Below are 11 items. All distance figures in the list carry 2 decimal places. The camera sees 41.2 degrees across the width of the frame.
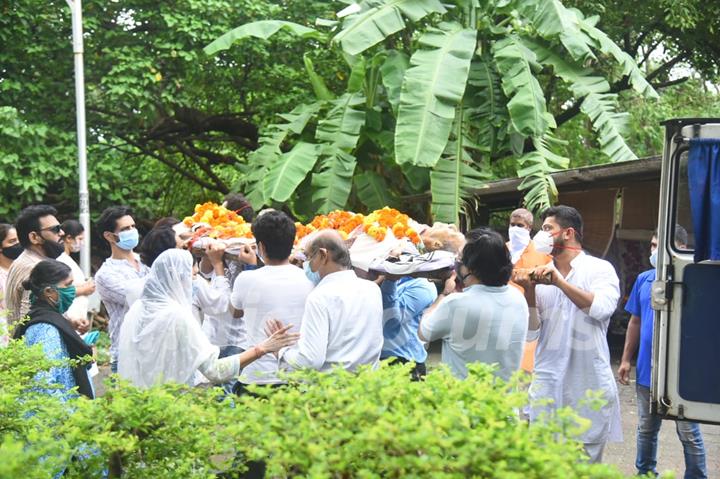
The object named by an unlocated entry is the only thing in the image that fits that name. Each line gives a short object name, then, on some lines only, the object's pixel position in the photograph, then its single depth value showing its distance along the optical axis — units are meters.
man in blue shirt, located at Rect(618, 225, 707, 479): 6.46
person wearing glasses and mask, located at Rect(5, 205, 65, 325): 7.28
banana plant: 11.75
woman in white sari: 5.35
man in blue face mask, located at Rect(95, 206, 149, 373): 6.95
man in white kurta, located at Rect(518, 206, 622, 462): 5.87
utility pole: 12.82
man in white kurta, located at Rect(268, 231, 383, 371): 5.30
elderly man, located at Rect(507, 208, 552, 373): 6.73
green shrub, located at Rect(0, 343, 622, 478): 3.03
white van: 5.44
